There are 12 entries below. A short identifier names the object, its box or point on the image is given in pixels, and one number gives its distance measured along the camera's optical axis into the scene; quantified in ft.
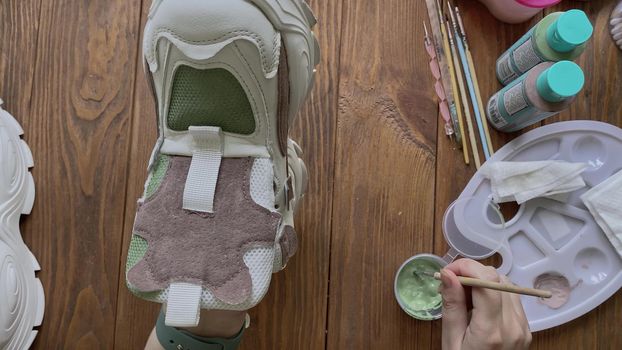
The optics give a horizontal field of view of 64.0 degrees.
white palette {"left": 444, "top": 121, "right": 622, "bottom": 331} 2.86
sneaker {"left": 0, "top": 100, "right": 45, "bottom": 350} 2.61
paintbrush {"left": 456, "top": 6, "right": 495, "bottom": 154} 2.93
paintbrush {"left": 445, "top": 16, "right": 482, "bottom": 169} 2.92
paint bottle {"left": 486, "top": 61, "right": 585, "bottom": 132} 2.38
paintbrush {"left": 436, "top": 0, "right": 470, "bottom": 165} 2.92
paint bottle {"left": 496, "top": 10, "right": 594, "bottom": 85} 2.40
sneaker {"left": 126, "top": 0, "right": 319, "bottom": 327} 2.03
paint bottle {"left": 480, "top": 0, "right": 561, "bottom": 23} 2.78
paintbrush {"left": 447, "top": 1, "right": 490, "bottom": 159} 2.93
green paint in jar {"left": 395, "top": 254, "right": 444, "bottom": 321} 2.84
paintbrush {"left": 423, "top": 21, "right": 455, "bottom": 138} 2.94
